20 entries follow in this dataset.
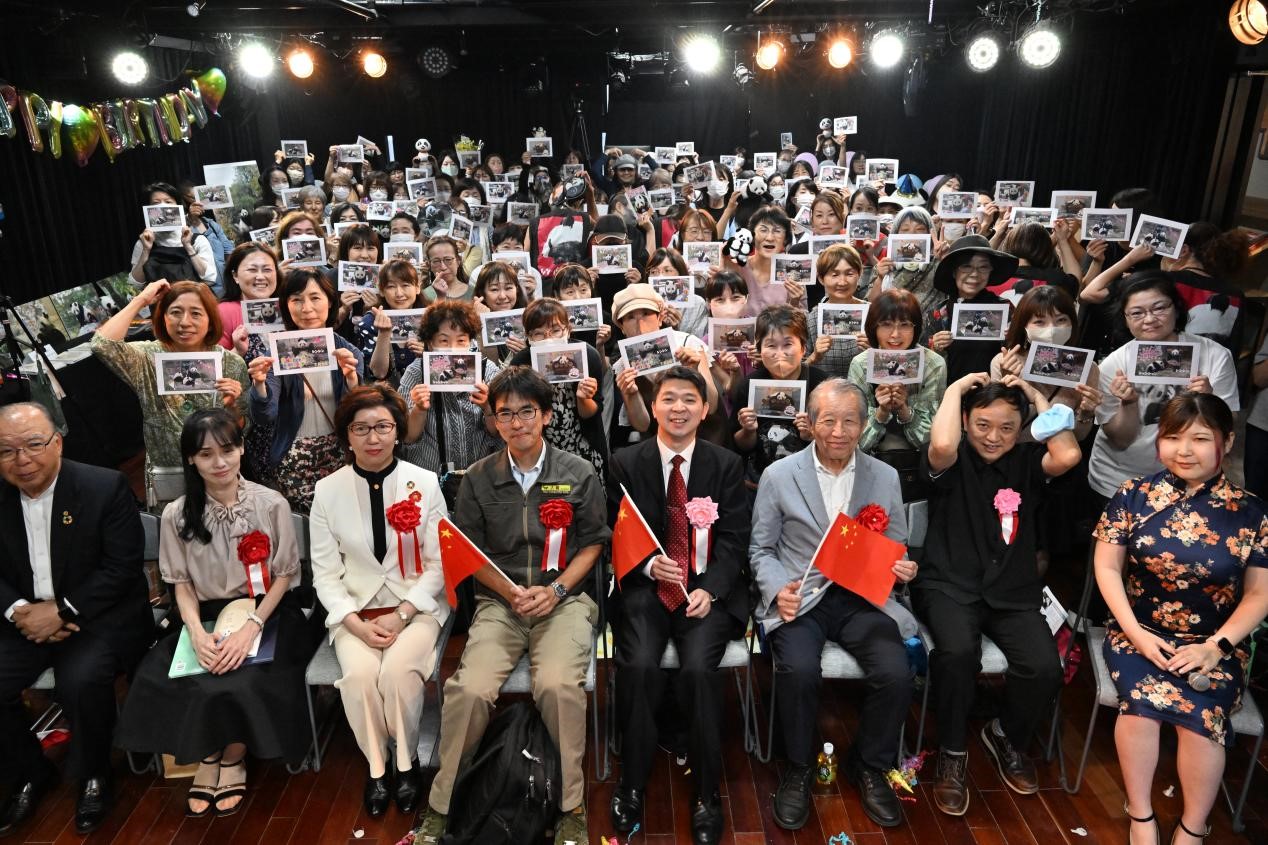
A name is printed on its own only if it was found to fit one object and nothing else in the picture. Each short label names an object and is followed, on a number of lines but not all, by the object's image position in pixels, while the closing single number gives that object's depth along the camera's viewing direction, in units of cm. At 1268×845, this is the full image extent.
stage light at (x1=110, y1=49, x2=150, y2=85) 838
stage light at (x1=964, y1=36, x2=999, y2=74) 947
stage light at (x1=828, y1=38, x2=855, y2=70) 1134
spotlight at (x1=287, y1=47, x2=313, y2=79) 1169
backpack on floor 284
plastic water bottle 330
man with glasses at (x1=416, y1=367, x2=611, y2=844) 299
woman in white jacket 310
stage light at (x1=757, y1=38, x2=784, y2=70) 1194
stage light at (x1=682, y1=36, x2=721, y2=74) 1216
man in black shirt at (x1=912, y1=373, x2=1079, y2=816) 314
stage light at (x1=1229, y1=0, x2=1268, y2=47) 607
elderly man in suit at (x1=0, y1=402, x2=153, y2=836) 312
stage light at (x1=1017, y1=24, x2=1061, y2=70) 825
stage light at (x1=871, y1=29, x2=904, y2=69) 1058
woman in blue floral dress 282
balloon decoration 697
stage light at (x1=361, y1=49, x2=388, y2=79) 1255
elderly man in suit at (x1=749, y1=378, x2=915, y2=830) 308
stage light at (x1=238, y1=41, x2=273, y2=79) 1130
